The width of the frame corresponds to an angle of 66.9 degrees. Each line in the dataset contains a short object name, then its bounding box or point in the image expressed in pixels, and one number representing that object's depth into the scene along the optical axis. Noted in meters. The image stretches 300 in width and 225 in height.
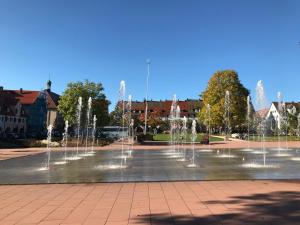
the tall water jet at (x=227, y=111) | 38.64
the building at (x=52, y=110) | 62.11
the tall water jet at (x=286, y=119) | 43.11
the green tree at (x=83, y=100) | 31.92
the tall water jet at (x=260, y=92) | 22.36
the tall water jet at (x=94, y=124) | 31.41
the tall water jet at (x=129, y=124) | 36.66
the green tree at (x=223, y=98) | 39.42
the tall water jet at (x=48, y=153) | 13.08
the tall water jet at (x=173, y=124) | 42.12
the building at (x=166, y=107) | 82.97
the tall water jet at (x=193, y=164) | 10.81
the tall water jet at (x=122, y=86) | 21.91
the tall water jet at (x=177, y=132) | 34.24
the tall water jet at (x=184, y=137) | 34.11
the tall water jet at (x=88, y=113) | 29.89
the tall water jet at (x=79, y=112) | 30.18
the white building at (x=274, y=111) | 68.81
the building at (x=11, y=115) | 48.84
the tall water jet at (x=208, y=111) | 39.57
